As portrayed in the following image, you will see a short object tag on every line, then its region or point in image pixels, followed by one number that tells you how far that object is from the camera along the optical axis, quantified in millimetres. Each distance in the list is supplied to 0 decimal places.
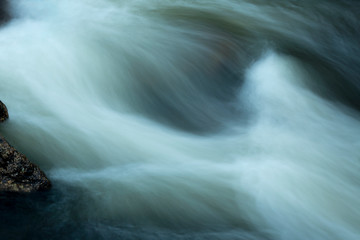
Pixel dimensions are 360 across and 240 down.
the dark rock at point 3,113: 4352
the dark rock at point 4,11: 6527
